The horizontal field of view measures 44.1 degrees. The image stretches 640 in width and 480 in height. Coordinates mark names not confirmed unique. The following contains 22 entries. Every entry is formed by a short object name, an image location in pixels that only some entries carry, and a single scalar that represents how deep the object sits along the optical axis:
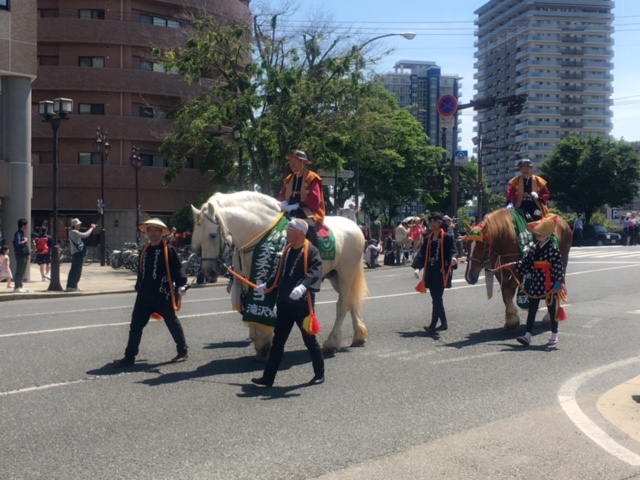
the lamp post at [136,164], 41.44
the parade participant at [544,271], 11.11
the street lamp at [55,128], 21.86
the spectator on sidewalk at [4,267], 22.34
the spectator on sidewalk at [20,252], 21.17
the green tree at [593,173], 72.50
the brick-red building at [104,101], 47.19
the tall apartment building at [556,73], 138.00
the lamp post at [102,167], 36.41
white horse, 9.27
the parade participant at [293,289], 8.23
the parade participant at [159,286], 9.45
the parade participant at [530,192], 12.66
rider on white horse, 9.77
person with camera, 21.09
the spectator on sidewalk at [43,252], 25.33
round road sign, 28.17
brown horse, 12.22
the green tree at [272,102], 29.86
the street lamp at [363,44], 31.20
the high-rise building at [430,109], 181.25
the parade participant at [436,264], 12.28
